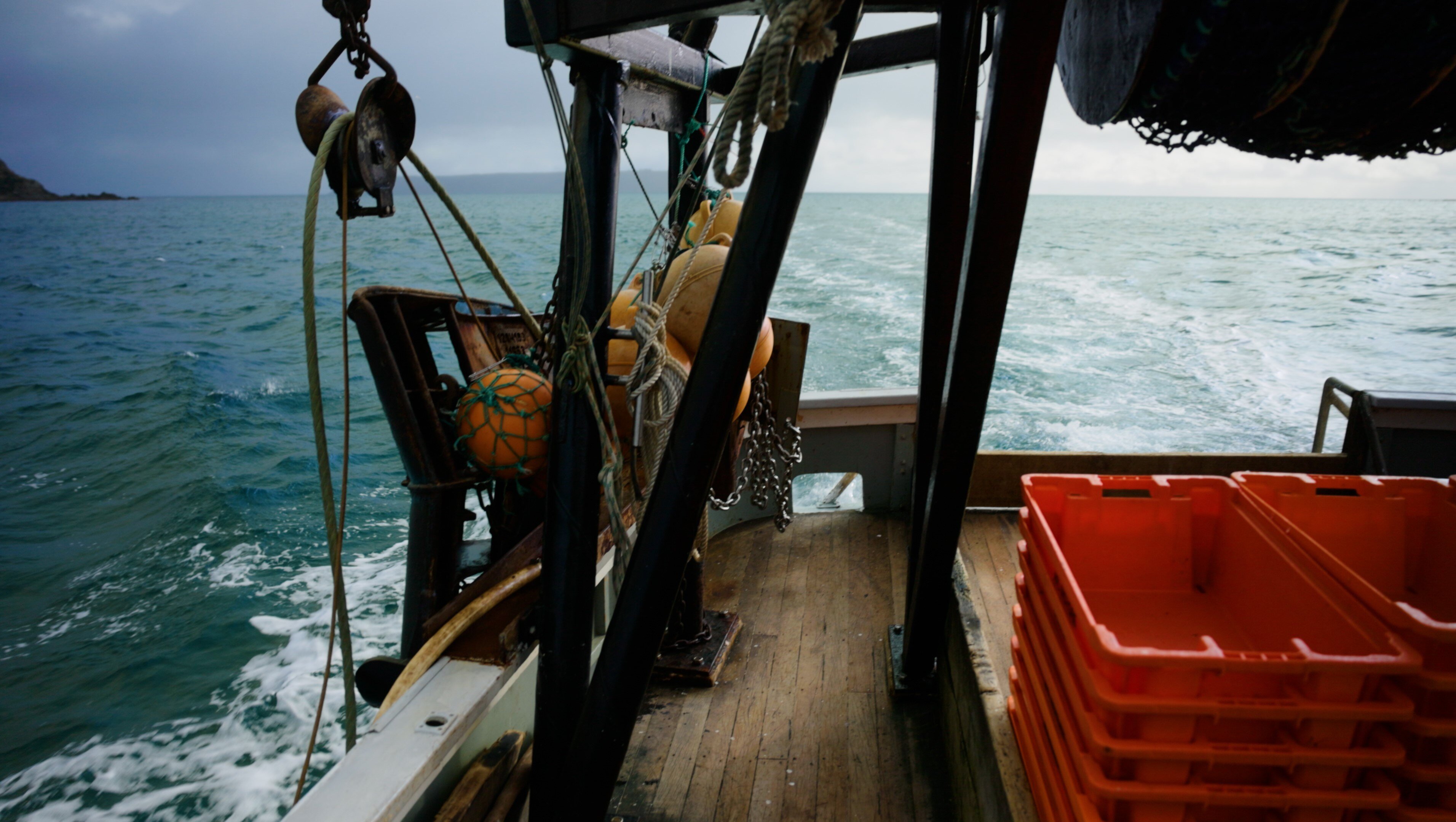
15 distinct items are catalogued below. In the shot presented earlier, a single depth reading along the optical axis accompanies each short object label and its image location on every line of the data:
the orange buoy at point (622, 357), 2.27
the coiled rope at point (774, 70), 1.15
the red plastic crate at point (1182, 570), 1.45
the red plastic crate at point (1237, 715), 1.11
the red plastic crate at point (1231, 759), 1.12
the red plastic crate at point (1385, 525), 1.71
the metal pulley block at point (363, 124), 1.48
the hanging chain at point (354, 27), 1.43
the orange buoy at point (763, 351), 2.43
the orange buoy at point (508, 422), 2.27
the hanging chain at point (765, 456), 3.03
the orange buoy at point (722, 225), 3.10
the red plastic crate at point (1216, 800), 1.14
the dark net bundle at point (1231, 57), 1.06
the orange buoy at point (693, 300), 2.21
